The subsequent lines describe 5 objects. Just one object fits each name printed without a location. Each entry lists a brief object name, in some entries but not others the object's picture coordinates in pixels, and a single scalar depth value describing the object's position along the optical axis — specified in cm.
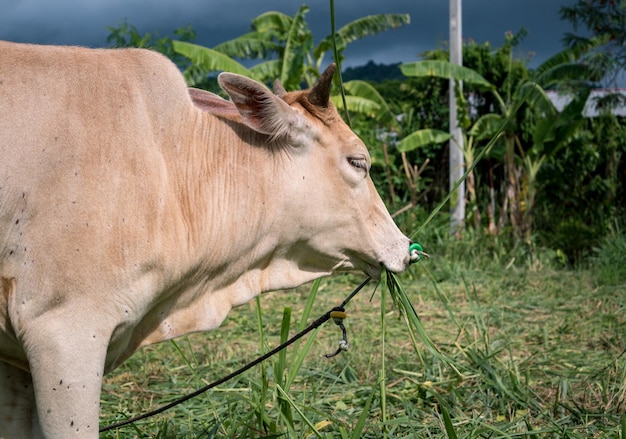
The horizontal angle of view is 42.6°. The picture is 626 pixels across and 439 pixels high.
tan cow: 238
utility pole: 1167
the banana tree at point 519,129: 1094
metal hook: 327
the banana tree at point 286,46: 1145
